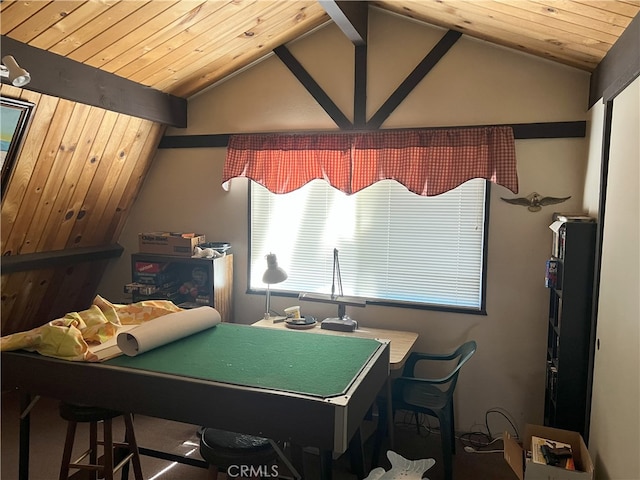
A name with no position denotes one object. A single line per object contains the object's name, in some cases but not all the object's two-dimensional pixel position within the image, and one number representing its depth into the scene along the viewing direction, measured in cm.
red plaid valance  313
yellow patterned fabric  184
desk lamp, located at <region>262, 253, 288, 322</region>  323
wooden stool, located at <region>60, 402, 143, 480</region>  214
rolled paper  185
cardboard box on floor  218
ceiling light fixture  213
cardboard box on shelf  369
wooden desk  293
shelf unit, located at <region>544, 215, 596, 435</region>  255
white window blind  334
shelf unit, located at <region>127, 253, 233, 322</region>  366
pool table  153
